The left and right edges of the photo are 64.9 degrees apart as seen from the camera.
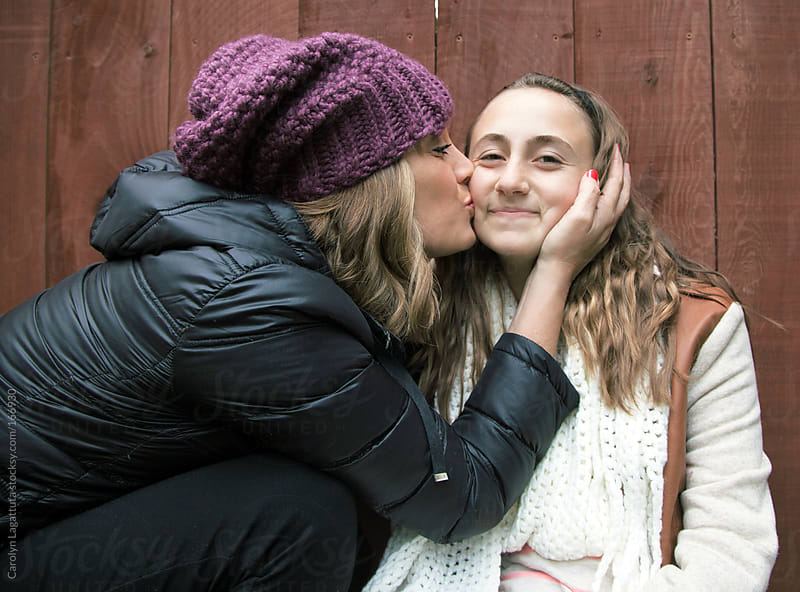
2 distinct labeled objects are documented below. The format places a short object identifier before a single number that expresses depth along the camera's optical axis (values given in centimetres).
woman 100
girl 117
